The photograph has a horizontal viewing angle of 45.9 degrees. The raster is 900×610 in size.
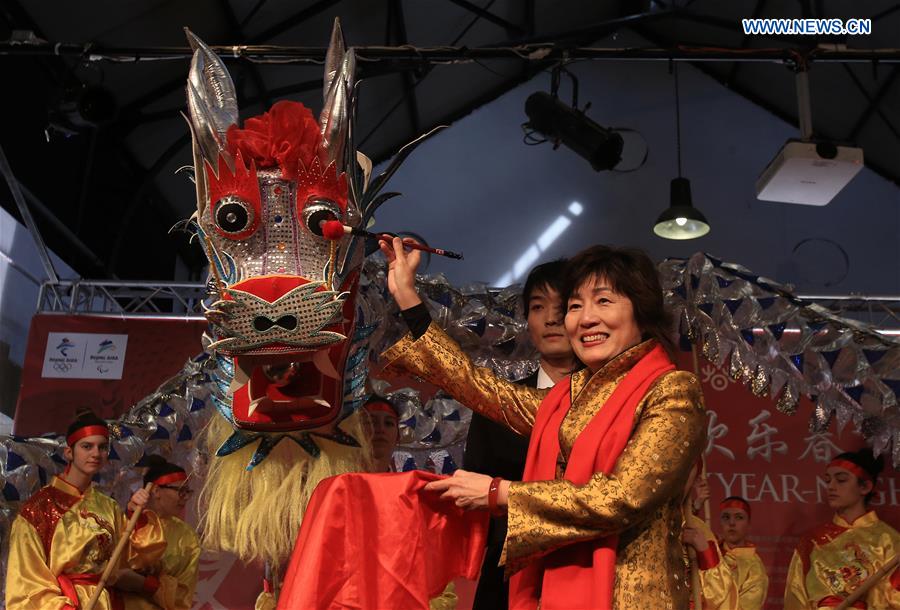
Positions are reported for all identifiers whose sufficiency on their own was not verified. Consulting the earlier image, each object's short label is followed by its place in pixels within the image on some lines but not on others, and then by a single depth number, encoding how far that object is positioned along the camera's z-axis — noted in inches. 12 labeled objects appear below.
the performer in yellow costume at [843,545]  179.8
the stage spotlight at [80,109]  199.9
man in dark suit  100.4
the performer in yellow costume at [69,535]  149.9
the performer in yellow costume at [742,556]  191.9
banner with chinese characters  210.4
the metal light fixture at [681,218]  270.4
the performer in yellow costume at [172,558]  175.6
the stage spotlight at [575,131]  252.7
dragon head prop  85.8
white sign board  223.6
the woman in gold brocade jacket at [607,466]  69.5
